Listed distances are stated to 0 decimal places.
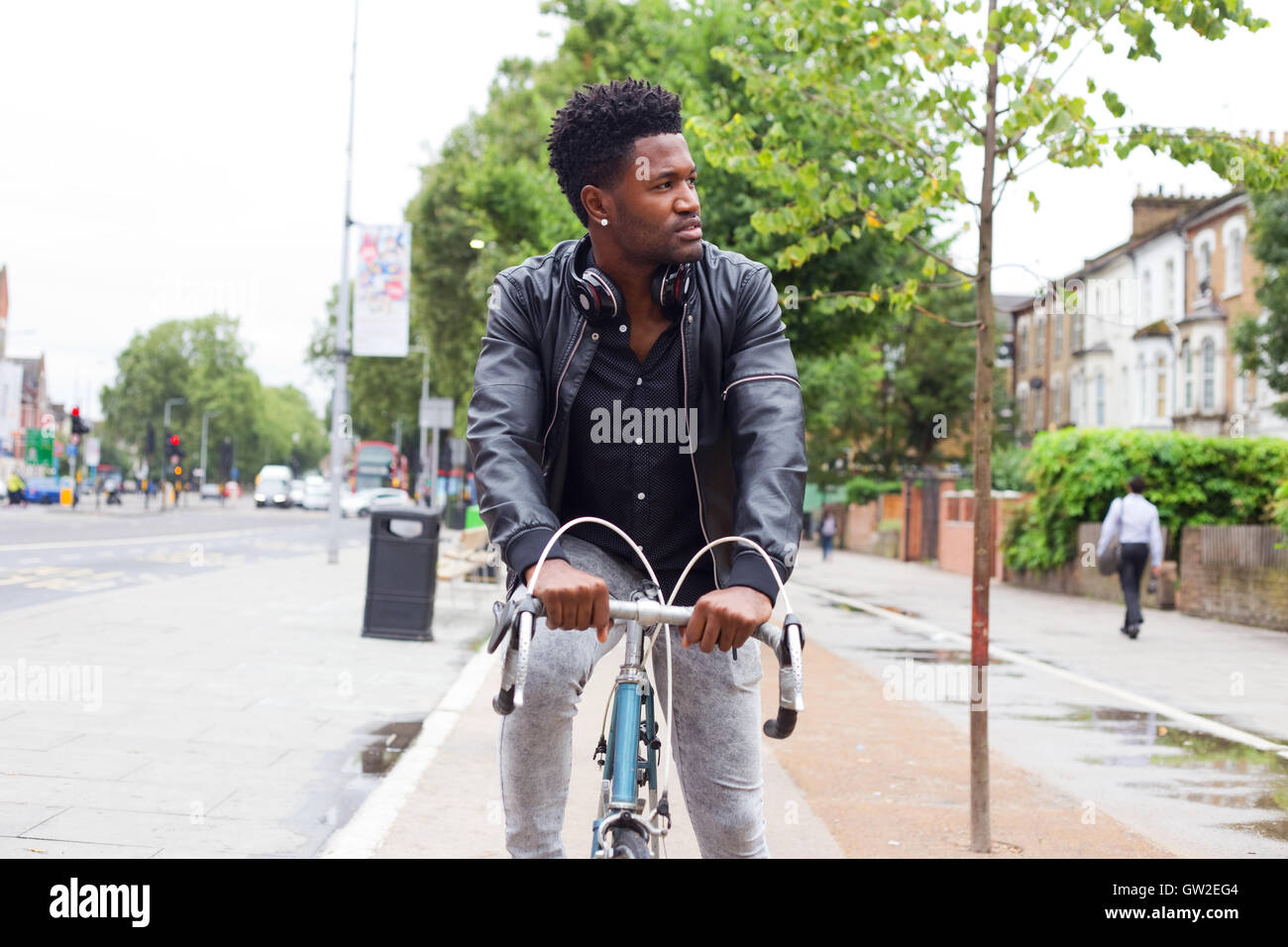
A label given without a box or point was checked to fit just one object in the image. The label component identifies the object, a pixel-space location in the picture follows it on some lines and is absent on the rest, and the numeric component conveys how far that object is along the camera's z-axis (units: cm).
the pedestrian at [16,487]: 6425
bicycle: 229
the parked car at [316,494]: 7956
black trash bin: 1230
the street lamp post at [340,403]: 2445
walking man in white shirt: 1588
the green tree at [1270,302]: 2233
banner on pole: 2145
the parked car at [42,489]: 7200
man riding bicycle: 268
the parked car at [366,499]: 6131
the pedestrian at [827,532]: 3759
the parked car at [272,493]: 8408
